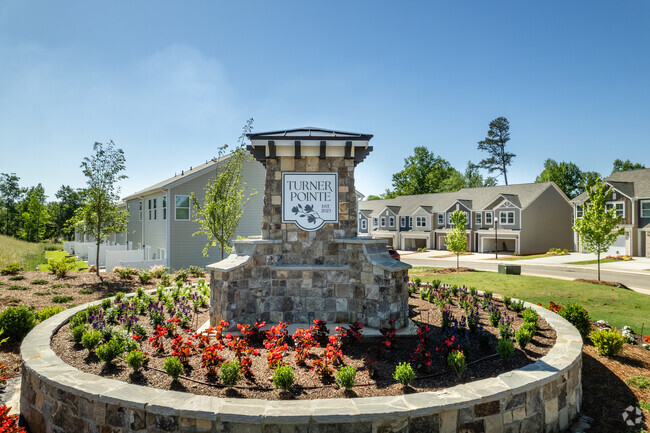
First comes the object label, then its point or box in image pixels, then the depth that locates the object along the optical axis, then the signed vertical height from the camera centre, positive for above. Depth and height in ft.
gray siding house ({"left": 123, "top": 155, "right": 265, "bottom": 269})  66.28 +1.26
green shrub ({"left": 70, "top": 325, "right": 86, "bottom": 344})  20.12 -6.07
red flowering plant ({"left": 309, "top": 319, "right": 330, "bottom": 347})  20.36 -6.25
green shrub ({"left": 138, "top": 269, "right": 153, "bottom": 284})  45.21 -6.57
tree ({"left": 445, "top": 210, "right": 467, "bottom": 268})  81.46 -3.68
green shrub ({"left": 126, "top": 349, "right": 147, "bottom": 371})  16.11 -6.07
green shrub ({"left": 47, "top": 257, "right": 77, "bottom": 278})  48.01 -5.67
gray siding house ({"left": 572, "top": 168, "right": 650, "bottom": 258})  100.42 +3.92
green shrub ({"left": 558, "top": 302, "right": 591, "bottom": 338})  26.17 -6.92
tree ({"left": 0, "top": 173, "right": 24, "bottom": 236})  205.34 +18.74
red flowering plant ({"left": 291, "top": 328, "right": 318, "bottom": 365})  17.74 -6.13
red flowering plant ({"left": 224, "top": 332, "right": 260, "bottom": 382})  15.88 -6.03
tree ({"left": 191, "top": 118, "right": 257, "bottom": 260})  54.49 +3.27
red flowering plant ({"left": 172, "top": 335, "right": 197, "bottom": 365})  16.91 -5.94
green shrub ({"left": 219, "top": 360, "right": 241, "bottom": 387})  14.85 -6.18
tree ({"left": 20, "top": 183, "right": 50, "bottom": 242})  154.40 +1.15
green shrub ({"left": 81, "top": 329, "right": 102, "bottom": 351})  18.69 -5.99
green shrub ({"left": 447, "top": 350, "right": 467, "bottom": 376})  16.10 -6.17
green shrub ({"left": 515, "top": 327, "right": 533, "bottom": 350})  19.45 -6.06
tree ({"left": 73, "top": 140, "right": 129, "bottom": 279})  53.16 +3.83
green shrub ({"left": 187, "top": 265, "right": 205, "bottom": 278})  50.60 -6.87
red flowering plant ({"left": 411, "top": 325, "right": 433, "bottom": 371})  16.83 -6.27
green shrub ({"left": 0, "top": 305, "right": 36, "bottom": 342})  24.93 -6.87
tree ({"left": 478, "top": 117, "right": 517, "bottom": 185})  196.03 +44.20
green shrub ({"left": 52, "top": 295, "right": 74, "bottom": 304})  35.80 -7.51
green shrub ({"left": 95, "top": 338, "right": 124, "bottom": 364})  16.89 -5.99
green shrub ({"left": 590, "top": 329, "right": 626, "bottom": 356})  22.62 -7.47
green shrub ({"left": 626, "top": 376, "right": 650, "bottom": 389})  19.53 -8.66
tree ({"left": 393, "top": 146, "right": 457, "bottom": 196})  213.46 +30.85
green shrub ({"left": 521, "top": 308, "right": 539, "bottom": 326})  23.32 -6.04
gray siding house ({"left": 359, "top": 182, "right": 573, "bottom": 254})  120.98 +2.37
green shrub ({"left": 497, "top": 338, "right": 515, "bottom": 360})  17.57 -6.09
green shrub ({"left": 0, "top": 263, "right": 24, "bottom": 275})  48.49 -6.13
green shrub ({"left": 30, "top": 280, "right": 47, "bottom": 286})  43.09 -6.97
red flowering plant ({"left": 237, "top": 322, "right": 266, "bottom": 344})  20.66 -6.41
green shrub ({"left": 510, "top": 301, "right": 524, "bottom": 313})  28.96 -6.61
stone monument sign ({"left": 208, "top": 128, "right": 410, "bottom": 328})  24.68 -1.19
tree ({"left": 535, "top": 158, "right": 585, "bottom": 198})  179.73 +23.89
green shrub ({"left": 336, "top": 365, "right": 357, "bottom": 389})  14.70 -6.30
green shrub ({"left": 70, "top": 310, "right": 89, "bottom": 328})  23.02 -6.18
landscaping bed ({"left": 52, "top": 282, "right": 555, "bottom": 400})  15.37 -6.92
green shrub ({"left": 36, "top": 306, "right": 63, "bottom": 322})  27.70 -6.92
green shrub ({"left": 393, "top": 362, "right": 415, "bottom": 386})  14.82 -6.22
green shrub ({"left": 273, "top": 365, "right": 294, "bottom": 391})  14.61 -6.26
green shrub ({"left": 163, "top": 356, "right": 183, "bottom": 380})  15.20 -6.05
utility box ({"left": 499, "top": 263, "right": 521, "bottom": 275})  62.08 -7.78
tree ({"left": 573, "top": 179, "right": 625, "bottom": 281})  59.98 -0.01
